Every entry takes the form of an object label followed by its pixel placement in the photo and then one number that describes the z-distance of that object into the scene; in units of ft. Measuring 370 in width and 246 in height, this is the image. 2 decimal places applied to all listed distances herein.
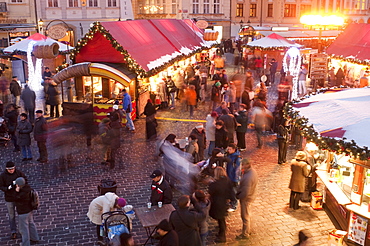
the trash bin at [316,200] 34.81
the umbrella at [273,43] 95.68
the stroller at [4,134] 50.14
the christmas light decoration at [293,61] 89.31
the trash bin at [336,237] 28.09
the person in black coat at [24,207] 27.94
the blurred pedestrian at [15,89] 66.92
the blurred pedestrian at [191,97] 62.08
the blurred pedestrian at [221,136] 42.80
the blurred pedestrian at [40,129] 42.83
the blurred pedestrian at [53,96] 59.82
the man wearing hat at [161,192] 29.96
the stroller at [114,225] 26.32
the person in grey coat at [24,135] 42.96
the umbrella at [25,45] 82.12
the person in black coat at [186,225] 24.20
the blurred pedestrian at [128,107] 55.21
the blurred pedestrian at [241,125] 46.60
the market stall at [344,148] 28.63
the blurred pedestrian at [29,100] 56.29
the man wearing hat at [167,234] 22.61
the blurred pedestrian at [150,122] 49.24
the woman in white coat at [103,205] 27.45
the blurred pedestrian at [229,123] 45.21
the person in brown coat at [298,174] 33.63
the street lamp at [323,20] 83.20
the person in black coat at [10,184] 28.73
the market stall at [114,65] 57.21
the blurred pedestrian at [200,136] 40.34
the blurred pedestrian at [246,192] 30.01
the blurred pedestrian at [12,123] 48.08
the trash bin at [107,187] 31.14
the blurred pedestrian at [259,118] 47.88
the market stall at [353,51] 73.92
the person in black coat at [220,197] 28.86
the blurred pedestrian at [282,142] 43.68
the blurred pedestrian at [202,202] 26.45
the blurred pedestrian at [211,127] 43.91
